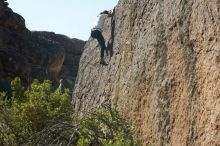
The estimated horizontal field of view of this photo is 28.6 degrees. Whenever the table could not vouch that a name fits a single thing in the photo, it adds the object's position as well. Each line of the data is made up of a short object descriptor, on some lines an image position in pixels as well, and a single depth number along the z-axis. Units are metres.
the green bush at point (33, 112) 7.85
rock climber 9.38
